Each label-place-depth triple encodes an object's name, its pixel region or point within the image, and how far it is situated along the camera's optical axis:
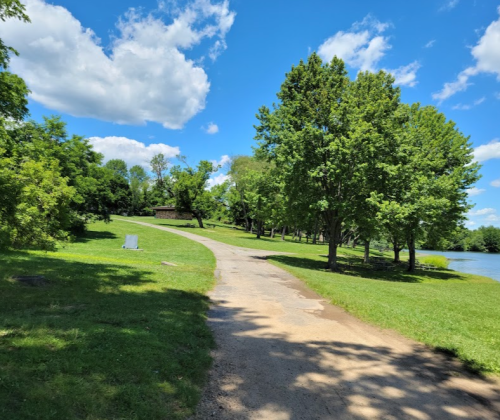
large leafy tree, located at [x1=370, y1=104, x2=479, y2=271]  17.69
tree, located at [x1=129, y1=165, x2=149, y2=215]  90.19
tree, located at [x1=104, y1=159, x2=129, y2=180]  105.41
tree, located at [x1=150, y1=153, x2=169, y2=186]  61.31
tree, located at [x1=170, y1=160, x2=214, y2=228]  53.78
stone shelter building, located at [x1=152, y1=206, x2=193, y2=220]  82.44
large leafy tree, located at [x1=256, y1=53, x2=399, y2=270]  17.61
